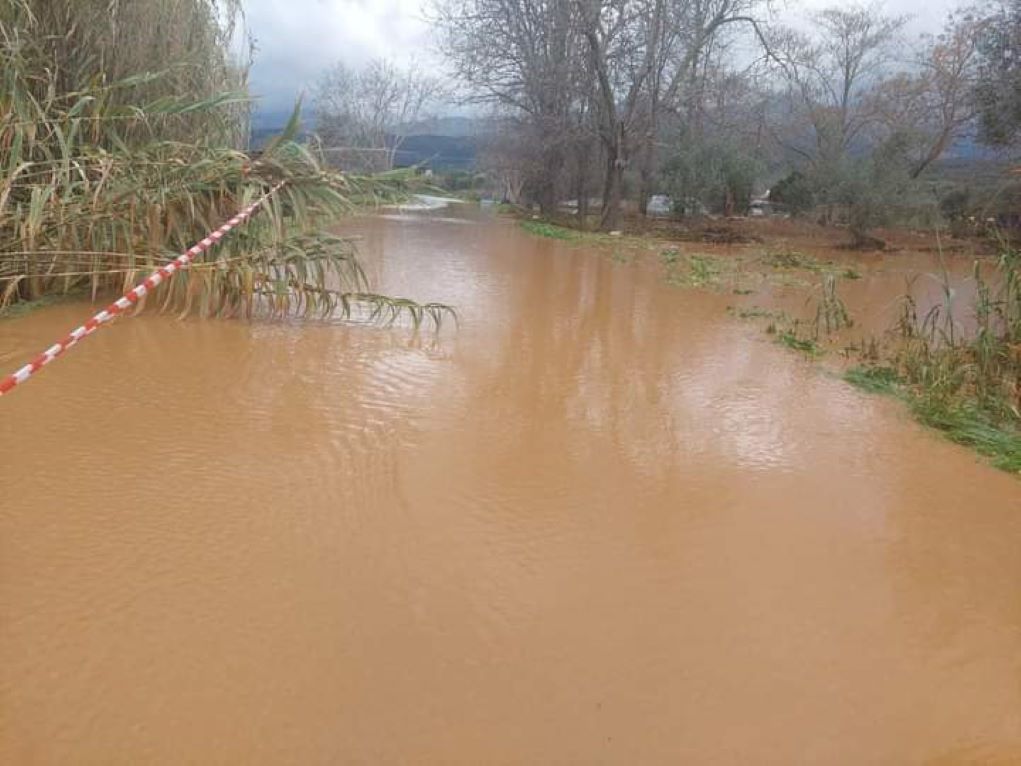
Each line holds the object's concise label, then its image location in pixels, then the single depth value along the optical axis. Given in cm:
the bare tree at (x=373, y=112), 5700
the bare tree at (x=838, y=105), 3169
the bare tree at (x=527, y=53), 2223
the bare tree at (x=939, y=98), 2830
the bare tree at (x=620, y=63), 1972
